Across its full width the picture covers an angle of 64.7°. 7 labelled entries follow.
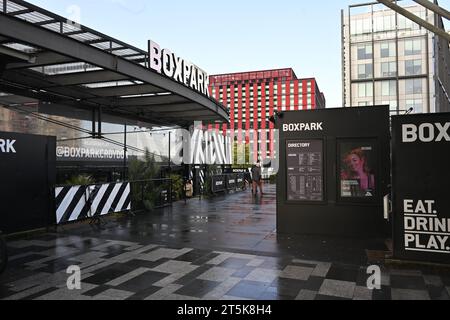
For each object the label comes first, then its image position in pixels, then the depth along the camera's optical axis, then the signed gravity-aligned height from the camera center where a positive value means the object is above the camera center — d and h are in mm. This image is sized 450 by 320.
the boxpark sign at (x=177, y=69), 11055 +3455
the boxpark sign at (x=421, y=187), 5934 -378
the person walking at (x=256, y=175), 19531 -540
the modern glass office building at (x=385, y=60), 61531 +19540
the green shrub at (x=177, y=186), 16219 -945
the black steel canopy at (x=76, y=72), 7629 +2655
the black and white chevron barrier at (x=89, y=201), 9328 -986
